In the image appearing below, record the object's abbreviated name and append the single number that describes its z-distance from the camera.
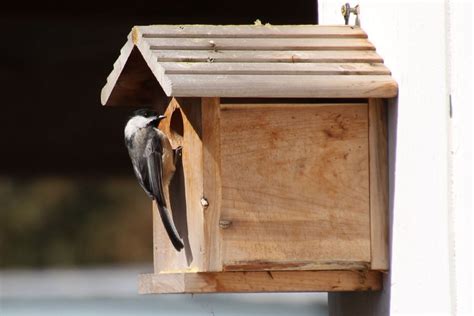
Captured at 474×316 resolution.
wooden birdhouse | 4.96
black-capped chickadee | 5.58
